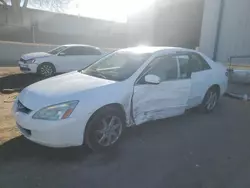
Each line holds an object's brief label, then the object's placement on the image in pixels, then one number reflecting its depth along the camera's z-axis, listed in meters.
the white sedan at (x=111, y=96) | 2.37
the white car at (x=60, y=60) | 7.33
